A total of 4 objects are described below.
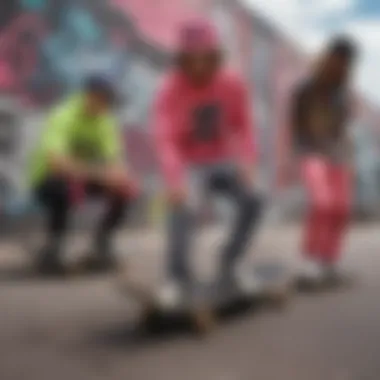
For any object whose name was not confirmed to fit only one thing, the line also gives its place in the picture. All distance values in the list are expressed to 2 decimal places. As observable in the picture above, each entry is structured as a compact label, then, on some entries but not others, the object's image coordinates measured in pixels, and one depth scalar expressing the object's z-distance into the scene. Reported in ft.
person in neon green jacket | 10.63
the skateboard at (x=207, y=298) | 10.38
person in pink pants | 10.95
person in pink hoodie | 10.56
